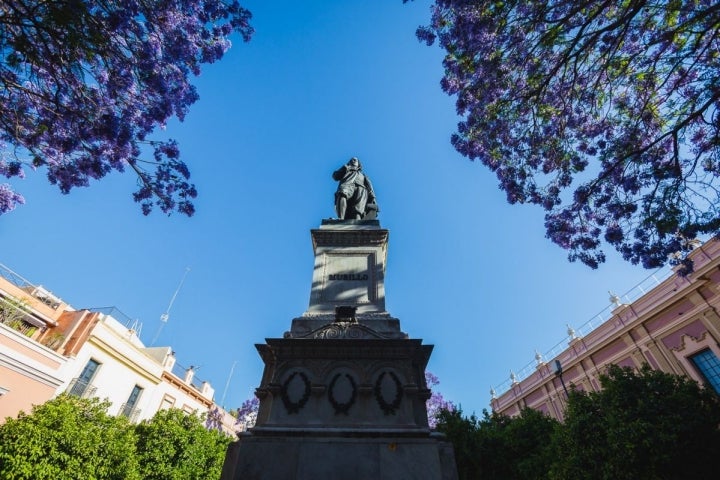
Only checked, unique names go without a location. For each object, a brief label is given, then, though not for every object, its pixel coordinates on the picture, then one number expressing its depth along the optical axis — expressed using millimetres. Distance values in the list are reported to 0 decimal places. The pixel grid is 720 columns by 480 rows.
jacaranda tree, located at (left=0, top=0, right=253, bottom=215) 5117
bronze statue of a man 7348
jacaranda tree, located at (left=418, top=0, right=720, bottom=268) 5902
